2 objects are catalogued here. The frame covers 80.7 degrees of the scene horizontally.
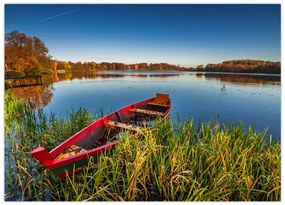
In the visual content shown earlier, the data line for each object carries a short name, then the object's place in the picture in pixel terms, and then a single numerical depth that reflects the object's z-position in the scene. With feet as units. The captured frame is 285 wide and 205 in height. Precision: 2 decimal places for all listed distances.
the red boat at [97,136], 9.53
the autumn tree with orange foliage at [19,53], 86.02
